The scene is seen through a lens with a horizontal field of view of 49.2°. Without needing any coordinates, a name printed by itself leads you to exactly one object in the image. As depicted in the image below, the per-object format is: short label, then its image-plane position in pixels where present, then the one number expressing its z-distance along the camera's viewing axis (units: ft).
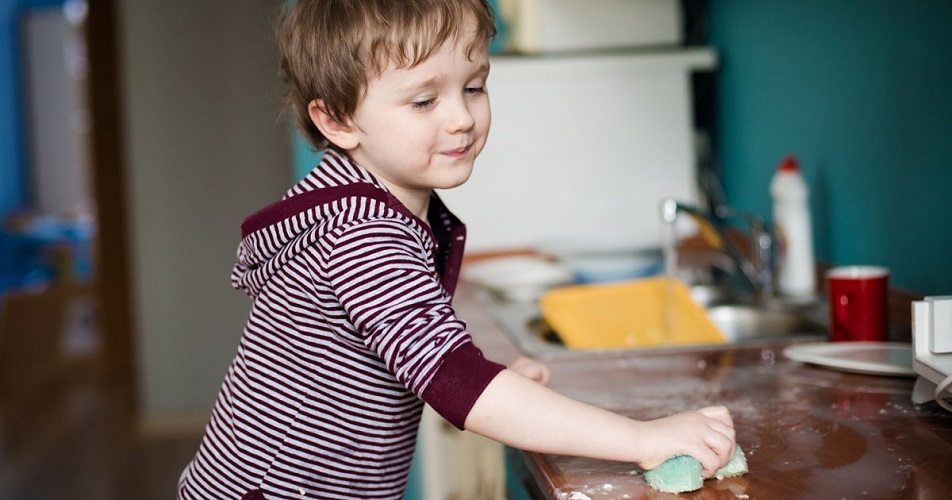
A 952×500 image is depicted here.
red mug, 4.68
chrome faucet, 6.27
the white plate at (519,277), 6.89
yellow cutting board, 5.62
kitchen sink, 5.33
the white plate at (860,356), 4.14
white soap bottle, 6.09
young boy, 2.97
